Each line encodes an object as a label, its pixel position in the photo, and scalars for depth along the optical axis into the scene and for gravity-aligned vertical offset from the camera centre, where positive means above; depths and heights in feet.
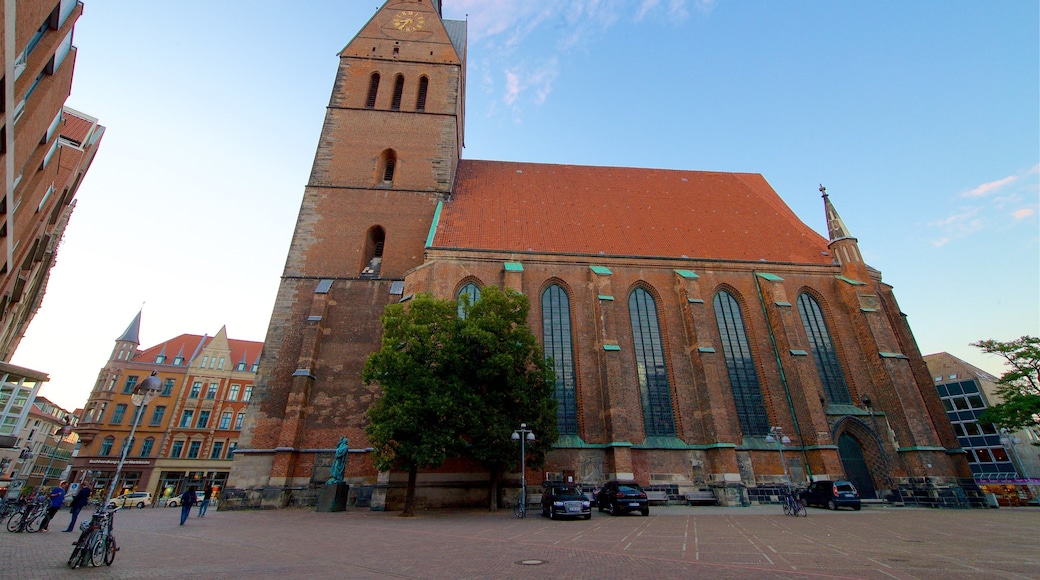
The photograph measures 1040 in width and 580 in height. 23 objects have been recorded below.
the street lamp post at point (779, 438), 61.19 +7.58
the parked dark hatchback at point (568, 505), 47.06 -0.53
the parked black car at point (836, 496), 56.39 +0.25
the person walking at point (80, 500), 39.17 +0.13
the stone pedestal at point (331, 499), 56.12 +0.17
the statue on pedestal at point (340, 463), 58.65 +4.37
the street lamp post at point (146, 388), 39.37 +8.97
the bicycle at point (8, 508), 51.79 -0.61
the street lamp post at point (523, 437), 49.25 +6.26
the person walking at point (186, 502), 46.83 -0.08
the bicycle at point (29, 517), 42.45 -1.28
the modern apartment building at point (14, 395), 57.93 +13.56
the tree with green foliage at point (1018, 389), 72.54 +16.40
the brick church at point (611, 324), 62.64 +25.24
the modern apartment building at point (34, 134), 25.45 +25.10
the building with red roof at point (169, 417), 120.47 +21.38
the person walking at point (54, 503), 41.98 -0.10
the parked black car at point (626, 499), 50.47 +0.01
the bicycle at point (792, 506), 49.47 -0.76
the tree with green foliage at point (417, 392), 48.75 +10.85
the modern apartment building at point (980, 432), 127.95 +17.41
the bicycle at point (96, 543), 23.13 -1.94
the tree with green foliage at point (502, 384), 51.19 +12.40
